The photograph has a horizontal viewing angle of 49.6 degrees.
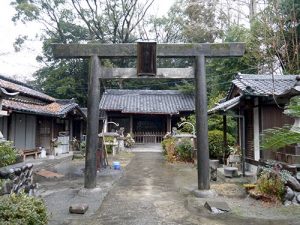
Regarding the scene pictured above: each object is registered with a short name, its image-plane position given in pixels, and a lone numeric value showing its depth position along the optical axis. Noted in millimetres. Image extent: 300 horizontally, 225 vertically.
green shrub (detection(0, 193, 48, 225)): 4801
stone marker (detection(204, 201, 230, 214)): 7169
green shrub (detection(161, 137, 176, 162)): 17812
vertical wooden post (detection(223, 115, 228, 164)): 15228
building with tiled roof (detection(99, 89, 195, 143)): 29281
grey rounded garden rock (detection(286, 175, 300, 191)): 7875
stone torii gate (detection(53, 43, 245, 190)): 8906
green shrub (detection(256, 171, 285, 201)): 7984
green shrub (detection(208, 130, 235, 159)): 17300
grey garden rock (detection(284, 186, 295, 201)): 7758
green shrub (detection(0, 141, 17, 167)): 7831
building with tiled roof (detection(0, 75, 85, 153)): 16141
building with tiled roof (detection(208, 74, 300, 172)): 10742
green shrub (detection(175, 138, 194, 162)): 17219
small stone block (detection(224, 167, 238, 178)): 11789
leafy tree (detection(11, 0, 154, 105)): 35594
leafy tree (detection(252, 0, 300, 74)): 15258
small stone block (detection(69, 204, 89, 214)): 7047
